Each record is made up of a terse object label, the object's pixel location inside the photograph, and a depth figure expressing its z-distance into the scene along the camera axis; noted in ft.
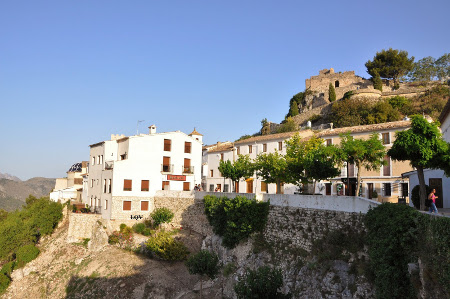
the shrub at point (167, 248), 99.35
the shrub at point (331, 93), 233.14
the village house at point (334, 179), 112.98
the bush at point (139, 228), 119.96
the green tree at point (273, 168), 101.19
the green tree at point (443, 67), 236.84
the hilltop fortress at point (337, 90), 207.12
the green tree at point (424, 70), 240.73
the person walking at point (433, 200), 54.98
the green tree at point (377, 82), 221.05
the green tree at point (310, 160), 85.56
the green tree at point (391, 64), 229.04
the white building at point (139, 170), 125.49
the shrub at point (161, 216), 118.62
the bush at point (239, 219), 86.74
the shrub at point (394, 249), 45.68
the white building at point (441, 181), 74.65
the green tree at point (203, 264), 82.53
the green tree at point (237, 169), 115.96
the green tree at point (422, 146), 59.31
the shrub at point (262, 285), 59.67
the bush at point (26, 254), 130.62
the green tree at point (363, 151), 78.45
